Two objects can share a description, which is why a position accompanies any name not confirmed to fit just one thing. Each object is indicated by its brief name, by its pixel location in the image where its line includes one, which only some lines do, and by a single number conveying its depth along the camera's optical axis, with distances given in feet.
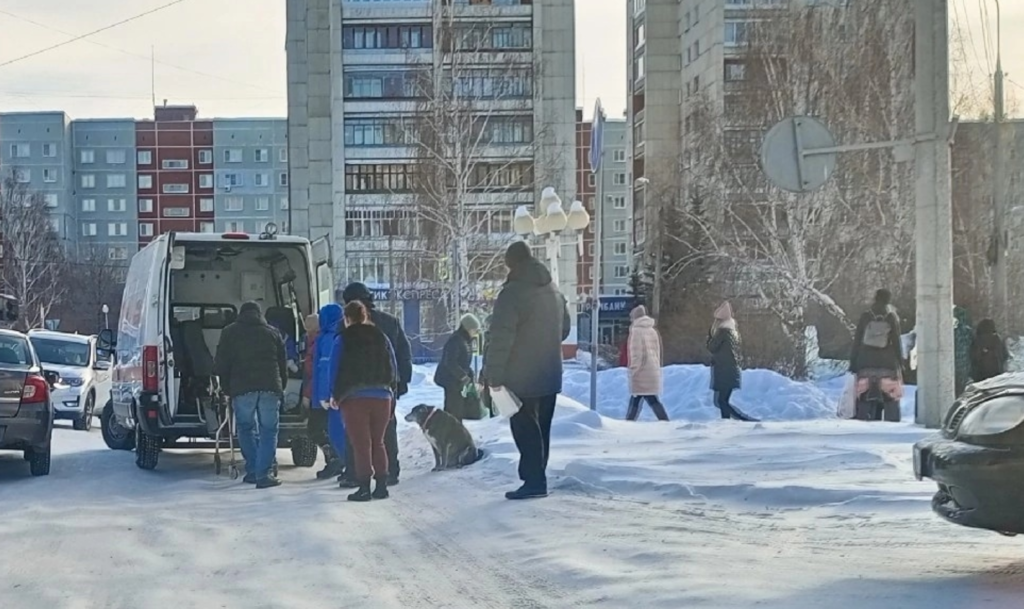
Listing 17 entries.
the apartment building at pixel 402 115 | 141.08
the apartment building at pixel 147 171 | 364.17
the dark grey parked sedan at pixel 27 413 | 39.11
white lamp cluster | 66.80
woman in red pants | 33.06
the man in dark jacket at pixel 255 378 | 37.24
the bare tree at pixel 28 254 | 223.51
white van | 40.01
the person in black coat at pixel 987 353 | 52.06
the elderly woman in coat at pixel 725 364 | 57.21
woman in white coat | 57.26
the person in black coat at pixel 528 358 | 29.04
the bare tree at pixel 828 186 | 103.55
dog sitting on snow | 37.06
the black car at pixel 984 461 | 16.76
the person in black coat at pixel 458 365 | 48.14
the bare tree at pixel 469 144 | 128.47
